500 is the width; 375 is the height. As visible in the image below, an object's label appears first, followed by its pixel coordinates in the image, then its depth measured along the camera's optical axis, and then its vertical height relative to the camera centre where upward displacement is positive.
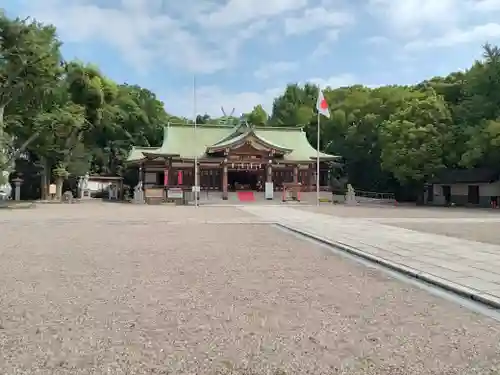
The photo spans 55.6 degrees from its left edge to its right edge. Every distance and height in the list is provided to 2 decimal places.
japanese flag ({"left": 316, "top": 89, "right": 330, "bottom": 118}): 30.89 +5.16
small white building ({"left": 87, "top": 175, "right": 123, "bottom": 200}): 44.44 -0.25
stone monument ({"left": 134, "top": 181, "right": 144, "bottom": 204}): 35.31 -0.92
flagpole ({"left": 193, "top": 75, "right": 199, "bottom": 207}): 31.73 +0.62
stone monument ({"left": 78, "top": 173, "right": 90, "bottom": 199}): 43.44 -0.34
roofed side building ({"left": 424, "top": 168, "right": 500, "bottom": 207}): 34.22 -0.23
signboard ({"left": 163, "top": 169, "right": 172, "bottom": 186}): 38.03 +0.55
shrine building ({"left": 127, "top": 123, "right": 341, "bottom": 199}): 38.19 +1.80
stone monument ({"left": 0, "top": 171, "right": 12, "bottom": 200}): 41.69 -0.90
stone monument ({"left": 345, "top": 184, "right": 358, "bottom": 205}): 36.80 -0.97
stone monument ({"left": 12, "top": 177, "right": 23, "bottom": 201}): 38.84 -0.31
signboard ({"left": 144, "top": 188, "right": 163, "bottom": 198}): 35.53 -0.69
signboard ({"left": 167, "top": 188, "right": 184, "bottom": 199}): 35.94 -0.70
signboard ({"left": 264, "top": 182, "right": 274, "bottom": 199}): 37.72 -0.46
